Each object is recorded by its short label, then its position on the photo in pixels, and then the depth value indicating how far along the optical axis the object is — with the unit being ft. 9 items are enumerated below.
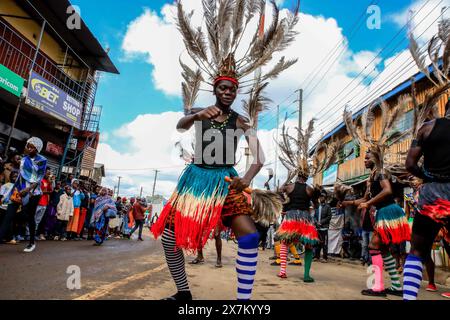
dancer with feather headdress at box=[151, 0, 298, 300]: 8.18
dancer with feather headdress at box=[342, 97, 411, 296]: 14.05
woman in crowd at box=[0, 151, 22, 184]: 25.26
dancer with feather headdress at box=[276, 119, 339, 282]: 17.19
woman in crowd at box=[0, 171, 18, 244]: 17.04
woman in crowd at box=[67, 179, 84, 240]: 34.32
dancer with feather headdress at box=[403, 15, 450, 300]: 8.52
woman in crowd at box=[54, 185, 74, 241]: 31.76
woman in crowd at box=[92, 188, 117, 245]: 31.09
